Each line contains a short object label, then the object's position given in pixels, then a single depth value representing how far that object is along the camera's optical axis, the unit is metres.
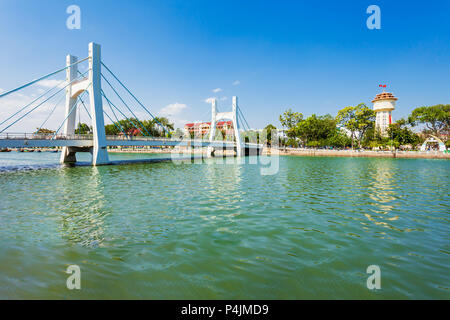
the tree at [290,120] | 87.44
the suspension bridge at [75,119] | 27.59
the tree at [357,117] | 78.88
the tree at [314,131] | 82.25
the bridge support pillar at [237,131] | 61.00
